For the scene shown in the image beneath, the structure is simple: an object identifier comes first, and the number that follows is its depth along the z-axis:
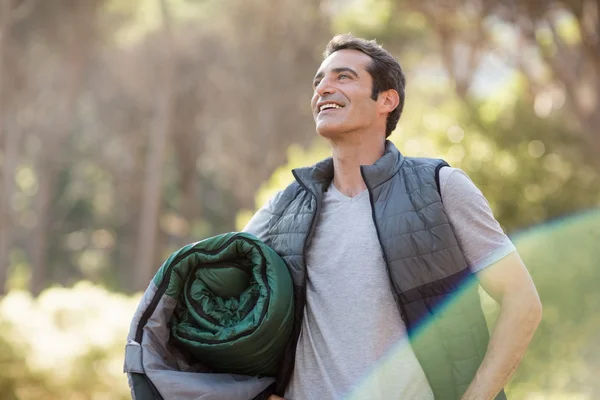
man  2.16
